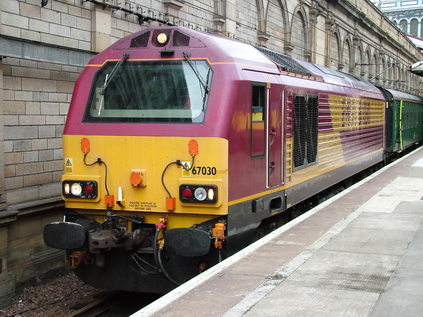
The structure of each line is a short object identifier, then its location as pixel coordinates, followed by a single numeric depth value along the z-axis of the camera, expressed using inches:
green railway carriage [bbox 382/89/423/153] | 786.2
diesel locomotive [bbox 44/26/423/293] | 238.4
